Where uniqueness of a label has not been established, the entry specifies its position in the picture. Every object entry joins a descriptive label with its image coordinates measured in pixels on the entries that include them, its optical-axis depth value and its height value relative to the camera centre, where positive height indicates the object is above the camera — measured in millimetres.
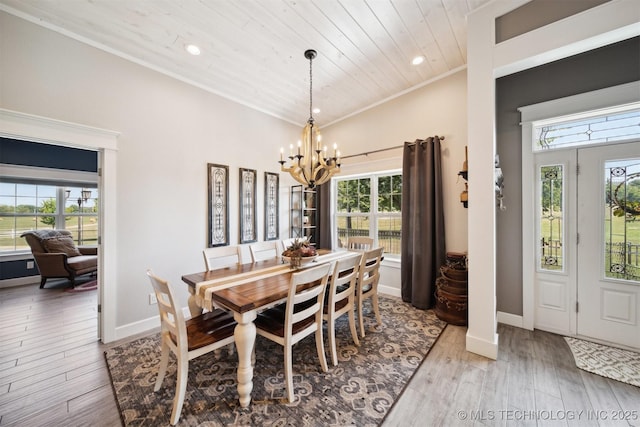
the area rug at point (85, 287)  4000 -1313
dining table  1569 -600
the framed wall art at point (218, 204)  3188 +135
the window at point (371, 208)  3832 +83
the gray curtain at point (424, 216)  3109 -42
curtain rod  3151 +1027
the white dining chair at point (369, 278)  2336 -724
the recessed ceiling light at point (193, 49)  2391 +1744
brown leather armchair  4000 -791
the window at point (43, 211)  4446 +70
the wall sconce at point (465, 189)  2539 +300
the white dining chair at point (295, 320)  1615 -875
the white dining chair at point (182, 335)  1466 -880
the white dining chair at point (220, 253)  2457 -436
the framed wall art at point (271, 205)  3879 +144
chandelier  2475 +565
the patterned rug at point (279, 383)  1506 -1325
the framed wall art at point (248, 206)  3535 +120
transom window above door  2132 +852
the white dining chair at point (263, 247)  2841 -430
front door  2137 -307
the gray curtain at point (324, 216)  4383 -52
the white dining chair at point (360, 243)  3438 -462
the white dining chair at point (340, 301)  1984 -822
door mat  1824 -1290
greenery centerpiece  2432 -440
